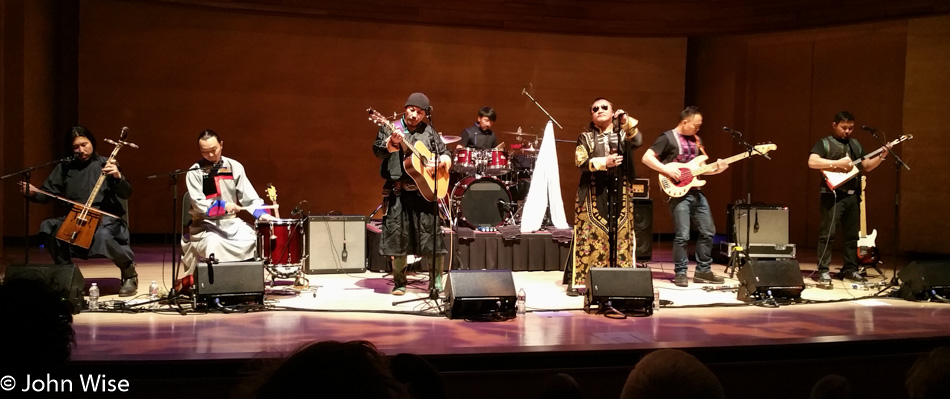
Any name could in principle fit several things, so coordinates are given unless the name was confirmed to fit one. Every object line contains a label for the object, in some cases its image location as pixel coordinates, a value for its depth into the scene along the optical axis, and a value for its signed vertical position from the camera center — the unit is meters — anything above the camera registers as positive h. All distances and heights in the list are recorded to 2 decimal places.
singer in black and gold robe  6.41 -0.08
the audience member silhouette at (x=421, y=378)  1.88 -0.51
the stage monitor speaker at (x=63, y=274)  5.14 -0.75
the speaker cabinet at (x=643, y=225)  9.09 -0.50
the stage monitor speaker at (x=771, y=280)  6.36 -0.79
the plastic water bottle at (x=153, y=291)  6.23 -1.00
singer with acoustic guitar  6.33 -0.03
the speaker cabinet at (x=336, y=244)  7.73 -0.72
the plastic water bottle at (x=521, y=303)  5.76 -0.95
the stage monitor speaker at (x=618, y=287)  5.73 -0.80
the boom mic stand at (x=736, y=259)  7.93 -0.79
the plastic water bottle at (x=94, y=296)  5.75 -0.98
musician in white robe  6.26 -0.36
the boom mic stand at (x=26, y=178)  5.51 -0.07
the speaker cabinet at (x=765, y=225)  8.38 -0.42
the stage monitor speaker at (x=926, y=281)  6.54 -0.78
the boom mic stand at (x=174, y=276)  5.54 -0.85
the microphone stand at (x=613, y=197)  5.92 -0.11
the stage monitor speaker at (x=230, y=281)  5.67 -0.83
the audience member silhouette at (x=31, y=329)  1.63 -0.36
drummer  10.05 +0.64
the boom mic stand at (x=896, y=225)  7.03 -0.33
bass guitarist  7.41 +0.16
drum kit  8.94 -0.12
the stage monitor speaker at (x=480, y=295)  5.50 -0.85
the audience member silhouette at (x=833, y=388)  1.89 -0.51
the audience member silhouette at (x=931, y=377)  1.67 -0.42
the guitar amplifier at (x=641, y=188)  9.48 -0.04
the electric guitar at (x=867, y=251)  8.16 -0.66
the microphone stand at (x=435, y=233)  5.75 -0.46
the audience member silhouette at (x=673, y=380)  1.70 -0.45
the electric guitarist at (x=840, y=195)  7.68 -0.06
